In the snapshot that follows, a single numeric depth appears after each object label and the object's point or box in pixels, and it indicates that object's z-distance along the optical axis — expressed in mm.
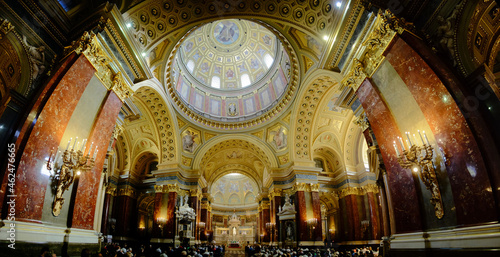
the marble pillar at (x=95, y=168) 7277
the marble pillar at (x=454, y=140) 4973
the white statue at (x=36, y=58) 6766
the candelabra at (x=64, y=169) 6453
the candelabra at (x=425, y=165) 5965
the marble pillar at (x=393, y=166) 6684
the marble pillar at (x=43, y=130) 5680
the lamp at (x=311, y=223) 16923
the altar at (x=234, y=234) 35844
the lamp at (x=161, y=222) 17516
